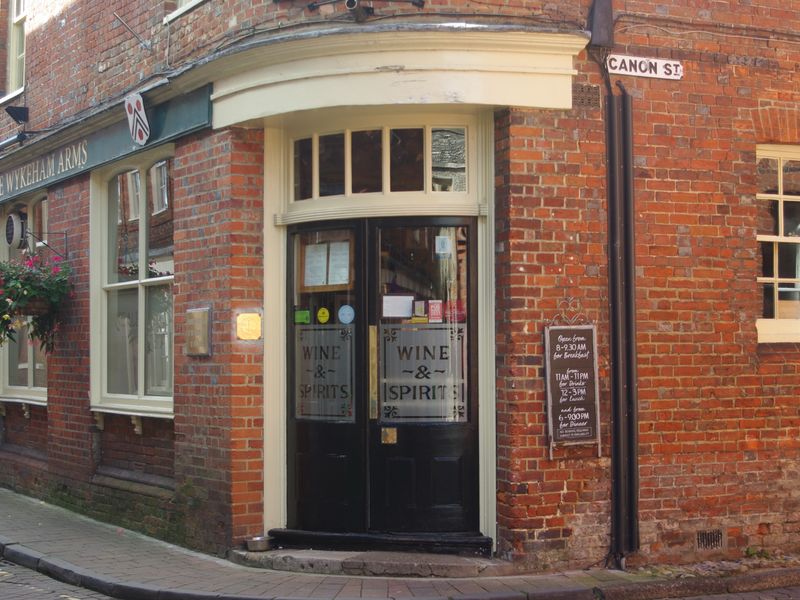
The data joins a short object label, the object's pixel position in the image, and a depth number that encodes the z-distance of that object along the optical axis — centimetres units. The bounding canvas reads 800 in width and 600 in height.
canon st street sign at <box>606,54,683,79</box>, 809
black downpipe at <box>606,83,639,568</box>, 791
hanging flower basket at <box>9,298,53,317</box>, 1081
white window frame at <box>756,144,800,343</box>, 866
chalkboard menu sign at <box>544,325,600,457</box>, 780
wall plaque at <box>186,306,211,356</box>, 869
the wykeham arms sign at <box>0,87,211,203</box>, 899
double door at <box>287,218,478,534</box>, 812
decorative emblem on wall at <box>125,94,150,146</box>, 953
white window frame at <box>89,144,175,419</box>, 1066
